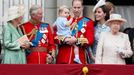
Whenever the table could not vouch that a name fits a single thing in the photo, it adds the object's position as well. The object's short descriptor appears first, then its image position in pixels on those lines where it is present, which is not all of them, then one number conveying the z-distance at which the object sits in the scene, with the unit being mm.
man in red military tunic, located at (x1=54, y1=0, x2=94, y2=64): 19047
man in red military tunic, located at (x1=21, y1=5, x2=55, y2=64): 18781
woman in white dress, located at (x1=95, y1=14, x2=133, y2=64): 18500
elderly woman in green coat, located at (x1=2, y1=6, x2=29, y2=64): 18156
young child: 19145
